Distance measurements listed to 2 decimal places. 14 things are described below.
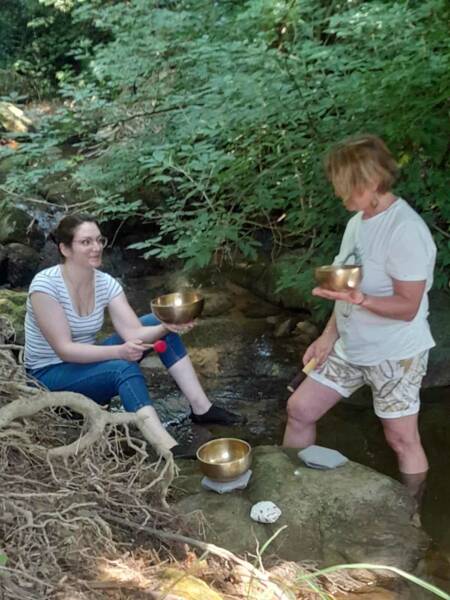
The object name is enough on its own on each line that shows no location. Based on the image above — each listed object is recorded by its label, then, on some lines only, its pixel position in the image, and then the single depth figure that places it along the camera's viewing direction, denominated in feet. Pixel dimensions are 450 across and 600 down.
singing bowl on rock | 8.42
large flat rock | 7.80
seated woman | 9.90
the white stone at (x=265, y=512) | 8.09
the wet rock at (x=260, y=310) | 17.55
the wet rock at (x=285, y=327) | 16.17
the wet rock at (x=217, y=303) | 17.83
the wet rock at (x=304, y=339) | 15.56
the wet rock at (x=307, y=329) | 15.70
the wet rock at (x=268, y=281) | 17.10
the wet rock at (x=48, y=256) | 24.36
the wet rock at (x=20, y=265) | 23.50
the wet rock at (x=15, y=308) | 15.03
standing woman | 7.78
